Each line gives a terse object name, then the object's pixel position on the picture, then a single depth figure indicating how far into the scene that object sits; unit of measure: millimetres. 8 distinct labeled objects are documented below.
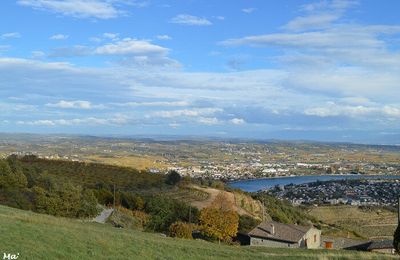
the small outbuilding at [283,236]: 41938
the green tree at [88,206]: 44844
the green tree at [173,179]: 81131
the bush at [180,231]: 39719
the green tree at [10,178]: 48531
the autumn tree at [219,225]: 41469
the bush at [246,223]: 52844
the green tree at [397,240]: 30219
